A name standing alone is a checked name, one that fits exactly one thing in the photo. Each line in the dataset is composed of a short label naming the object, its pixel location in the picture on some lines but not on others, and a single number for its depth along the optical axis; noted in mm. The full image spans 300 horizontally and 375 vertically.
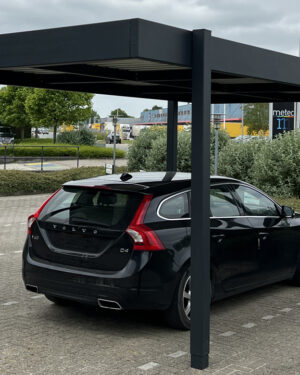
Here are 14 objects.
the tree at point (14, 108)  60906
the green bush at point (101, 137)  87925
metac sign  34438
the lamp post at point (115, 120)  27828
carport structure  4973
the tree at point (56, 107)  49812
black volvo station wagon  6117
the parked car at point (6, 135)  54125
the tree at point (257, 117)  82500
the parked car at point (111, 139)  73938
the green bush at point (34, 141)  53375
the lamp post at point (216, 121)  17672
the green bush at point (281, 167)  17250
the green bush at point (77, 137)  51688
